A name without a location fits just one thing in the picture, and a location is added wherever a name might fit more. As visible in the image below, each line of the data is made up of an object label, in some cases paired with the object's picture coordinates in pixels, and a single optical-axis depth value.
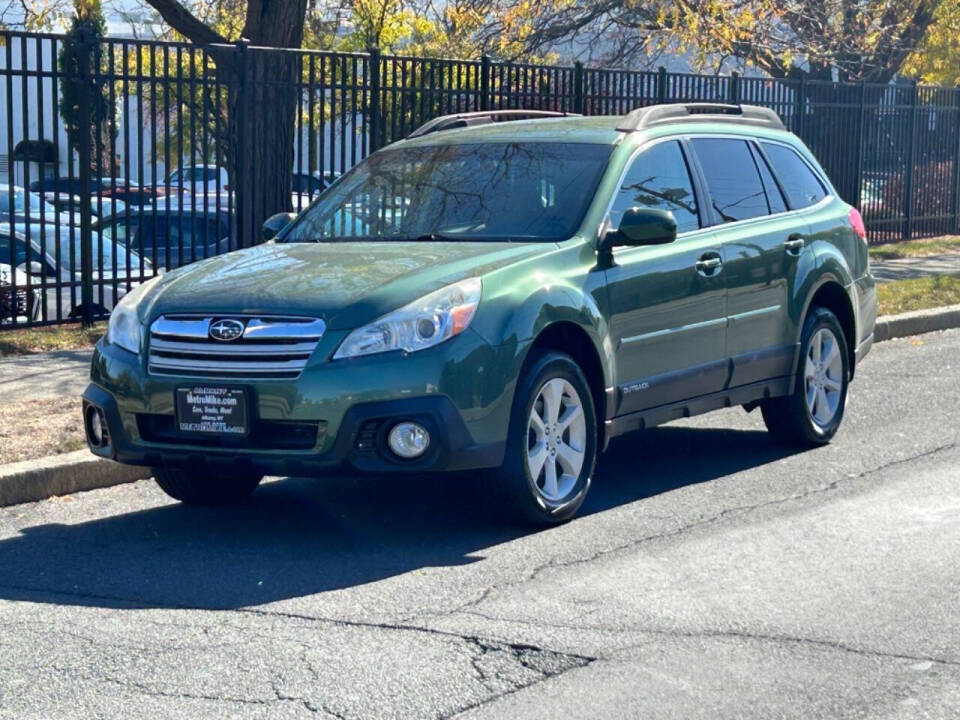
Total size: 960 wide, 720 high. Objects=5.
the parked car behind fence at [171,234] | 13.09
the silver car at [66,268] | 12.52
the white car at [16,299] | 12.34
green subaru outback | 6.41
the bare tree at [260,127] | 13.44
